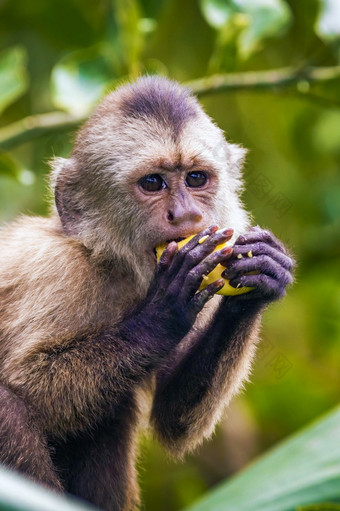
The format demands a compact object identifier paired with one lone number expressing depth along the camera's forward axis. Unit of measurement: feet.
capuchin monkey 22.48
